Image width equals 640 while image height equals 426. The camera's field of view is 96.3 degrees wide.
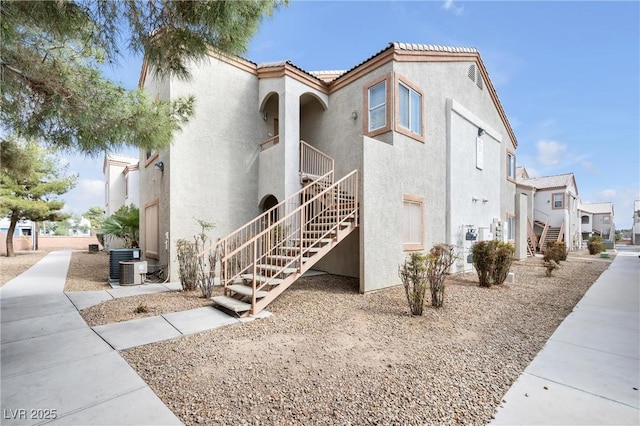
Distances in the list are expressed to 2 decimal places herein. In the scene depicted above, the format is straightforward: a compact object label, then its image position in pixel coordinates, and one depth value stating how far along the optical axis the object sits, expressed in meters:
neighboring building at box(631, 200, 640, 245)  41.06
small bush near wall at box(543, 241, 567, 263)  13.27
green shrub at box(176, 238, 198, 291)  7.57
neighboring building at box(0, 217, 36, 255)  22.83
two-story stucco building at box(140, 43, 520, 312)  8.13
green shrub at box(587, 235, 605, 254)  21.40
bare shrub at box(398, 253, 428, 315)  5.64
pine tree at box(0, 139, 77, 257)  15.37
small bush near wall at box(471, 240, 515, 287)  8.47
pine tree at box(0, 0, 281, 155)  3.77
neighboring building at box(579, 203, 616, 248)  43.09
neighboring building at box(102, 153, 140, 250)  20.77
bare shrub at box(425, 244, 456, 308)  6.03
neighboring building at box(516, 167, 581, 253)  25.08
